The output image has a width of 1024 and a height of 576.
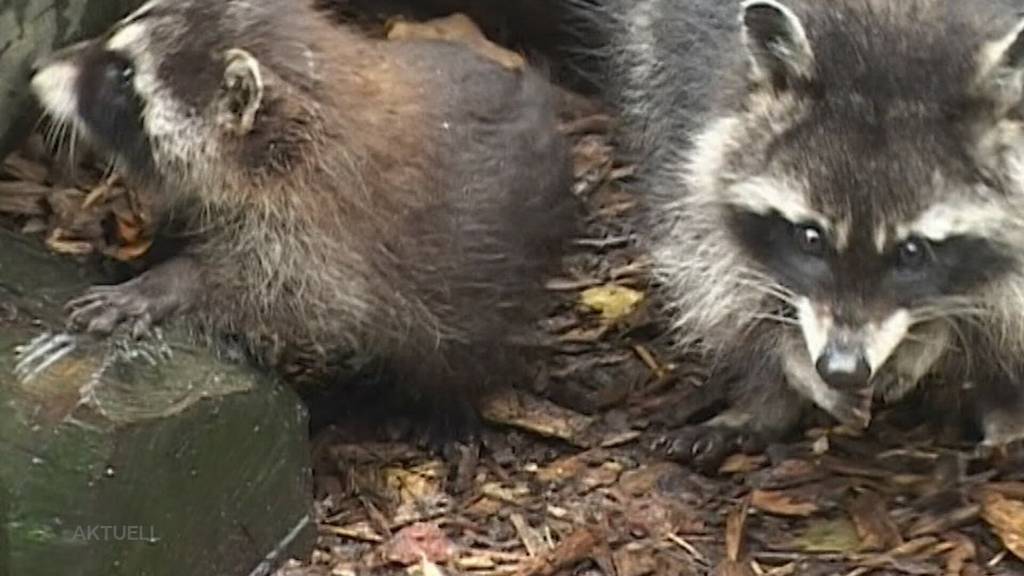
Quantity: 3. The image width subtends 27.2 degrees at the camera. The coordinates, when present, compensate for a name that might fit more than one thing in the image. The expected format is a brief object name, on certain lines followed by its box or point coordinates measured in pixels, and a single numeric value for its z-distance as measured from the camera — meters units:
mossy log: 3.31
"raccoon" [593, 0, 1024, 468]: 3.46
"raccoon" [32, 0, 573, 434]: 3.69
